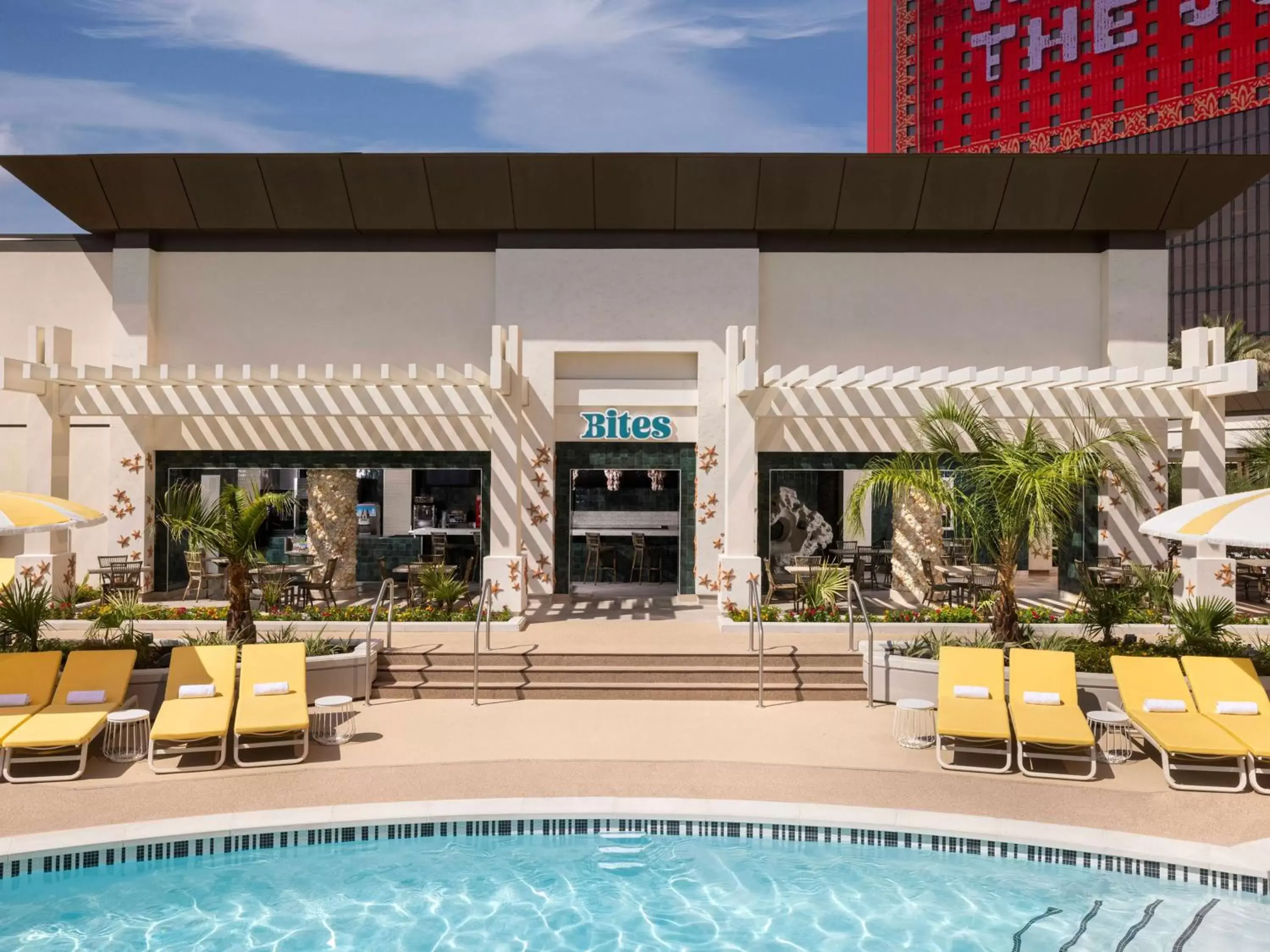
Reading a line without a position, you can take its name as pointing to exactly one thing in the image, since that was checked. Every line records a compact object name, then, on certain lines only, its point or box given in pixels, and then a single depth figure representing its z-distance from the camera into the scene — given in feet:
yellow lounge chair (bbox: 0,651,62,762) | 30.76
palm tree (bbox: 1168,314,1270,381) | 109.60
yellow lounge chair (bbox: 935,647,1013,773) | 29.01
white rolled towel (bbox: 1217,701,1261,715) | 29.71
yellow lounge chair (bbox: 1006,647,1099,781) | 28.55
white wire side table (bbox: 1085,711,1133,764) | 29.89
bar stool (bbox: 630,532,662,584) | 60.70
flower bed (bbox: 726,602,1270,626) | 44.55
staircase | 38.11
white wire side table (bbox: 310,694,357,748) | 31.17
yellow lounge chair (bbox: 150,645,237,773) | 28.71
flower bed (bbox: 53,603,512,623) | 44.47
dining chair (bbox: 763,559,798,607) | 48.75
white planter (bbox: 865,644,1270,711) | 34.01
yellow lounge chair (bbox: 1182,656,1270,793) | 28.58
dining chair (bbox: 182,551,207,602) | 54.29
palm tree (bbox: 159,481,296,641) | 36.58
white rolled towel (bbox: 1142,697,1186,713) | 30.14
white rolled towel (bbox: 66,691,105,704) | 30.58
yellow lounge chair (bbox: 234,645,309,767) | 29.25
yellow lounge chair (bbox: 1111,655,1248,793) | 27.43
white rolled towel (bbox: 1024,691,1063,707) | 30.55
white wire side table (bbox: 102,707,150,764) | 29.09
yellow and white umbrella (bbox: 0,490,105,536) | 31.53
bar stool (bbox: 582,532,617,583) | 60.44
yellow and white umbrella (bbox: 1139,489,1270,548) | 27.61
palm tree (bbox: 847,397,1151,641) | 35.94
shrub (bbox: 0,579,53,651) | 34.88
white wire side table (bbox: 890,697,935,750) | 31.48
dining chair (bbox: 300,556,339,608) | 49.60
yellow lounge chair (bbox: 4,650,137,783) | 27.50
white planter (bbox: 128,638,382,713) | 34.53
